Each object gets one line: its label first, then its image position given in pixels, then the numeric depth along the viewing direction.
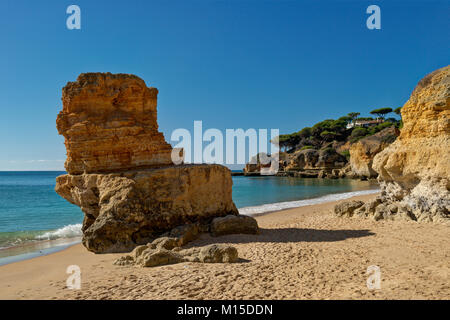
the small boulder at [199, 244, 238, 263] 6.74
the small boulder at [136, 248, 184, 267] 6.68
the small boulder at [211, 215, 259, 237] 9.75
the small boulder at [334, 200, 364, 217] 12.91
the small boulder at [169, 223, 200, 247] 8.77
